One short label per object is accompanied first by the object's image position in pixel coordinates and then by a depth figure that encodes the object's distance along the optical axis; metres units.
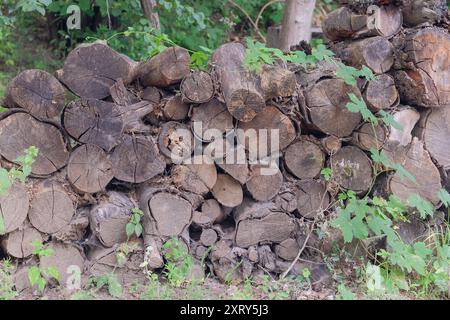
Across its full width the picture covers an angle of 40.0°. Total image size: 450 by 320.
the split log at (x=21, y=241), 4.04
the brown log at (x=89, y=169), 4.03
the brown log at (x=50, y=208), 4.05
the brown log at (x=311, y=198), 4.43
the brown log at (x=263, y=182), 4.31
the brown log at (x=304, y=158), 4.39
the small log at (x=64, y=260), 4.08
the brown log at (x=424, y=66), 4.38
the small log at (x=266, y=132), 4.28
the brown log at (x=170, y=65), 4.07
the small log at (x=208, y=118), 4.18
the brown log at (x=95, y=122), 3.96
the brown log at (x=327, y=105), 4.31
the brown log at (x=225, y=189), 4.31
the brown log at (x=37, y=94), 3.97
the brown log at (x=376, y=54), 4.43
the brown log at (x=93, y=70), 4.11
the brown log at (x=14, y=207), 3.98
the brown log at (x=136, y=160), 4.11
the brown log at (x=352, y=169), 4.43
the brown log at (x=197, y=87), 4.05
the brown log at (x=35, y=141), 3.97
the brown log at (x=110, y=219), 4.11
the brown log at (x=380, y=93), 4.36
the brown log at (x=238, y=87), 3.99
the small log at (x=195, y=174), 4.20
